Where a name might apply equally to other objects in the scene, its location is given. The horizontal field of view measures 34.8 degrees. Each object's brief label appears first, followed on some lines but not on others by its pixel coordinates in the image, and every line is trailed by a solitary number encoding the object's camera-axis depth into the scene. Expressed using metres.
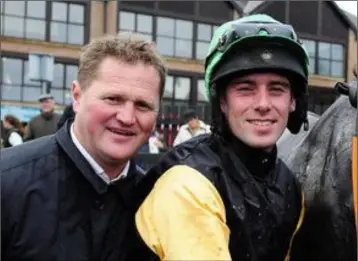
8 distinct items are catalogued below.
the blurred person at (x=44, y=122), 8.14
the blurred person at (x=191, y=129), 9.09
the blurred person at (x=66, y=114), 4.71
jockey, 1.68
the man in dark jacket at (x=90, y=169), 1.98
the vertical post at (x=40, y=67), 9.46
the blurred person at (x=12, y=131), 8.13
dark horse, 1.97
